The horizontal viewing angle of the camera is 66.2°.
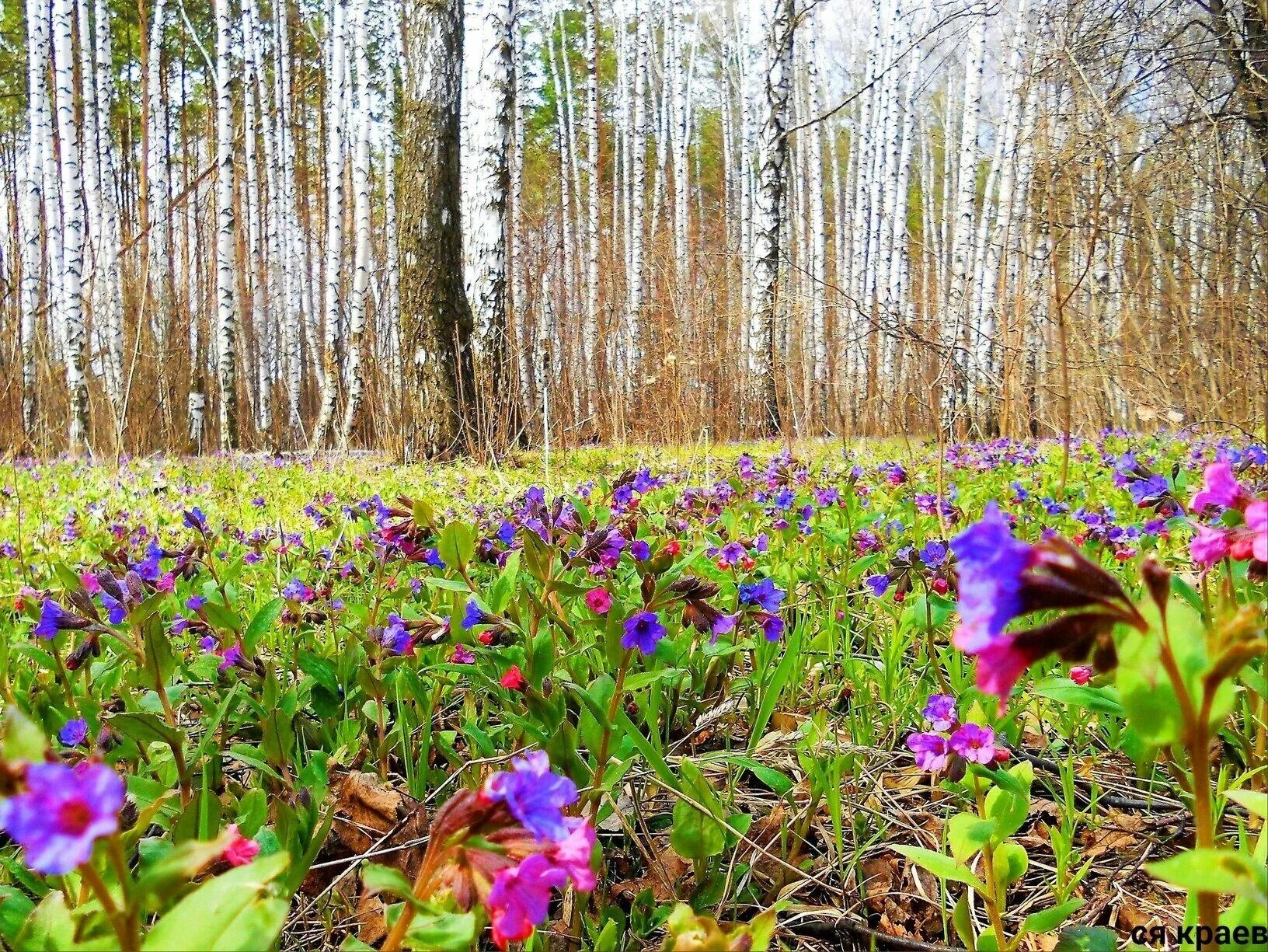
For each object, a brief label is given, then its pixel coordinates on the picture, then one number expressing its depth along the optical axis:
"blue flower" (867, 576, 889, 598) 0.44
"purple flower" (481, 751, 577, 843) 0.15
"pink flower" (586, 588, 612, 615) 0.39
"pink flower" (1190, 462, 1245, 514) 0.21
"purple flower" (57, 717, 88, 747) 0.32
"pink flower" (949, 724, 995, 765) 0.28
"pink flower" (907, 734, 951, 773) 0.28
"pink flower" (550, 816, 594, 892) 0.16
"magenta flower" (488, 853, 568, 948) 0.17
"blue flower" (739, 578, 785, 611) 0.41
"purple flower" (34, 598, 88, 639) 0.33
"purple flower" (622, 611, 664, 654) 0.33
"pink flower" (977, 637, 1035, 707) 0.14
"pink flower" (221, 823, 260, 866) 0.19
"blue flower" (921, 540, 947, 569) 0.45
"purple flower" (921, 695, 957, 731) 0.29
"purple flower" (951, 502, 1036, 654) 0.14
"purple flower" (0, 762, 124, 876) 0.12
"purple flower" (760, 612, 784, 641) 0.39
